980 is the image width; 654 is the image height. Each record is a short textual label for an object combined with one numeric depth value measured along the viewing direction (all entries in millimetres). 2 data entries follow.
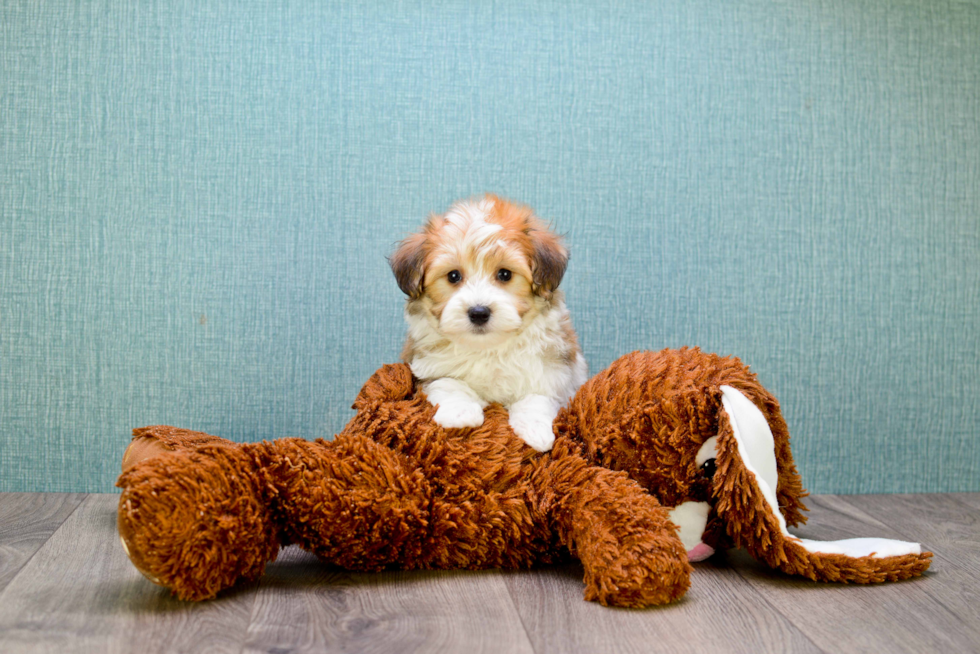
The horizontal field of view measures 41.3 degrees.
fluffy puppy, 881
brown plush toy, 787
